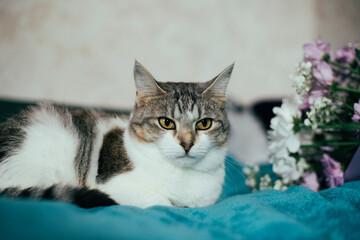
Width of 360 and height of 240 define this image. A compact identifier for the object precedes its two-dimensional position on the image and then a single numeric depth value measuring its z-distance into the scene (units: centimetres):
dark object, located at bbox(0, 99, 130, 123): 67
